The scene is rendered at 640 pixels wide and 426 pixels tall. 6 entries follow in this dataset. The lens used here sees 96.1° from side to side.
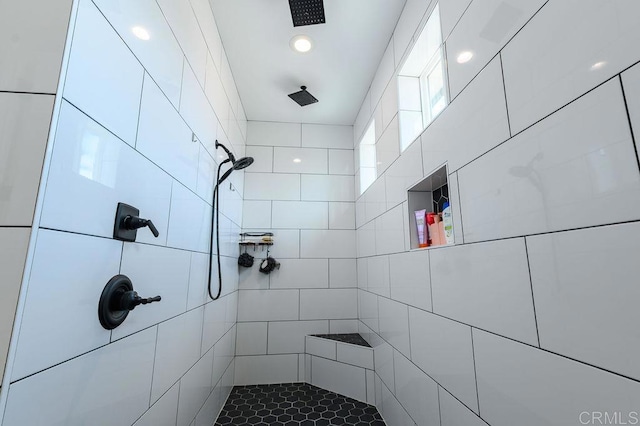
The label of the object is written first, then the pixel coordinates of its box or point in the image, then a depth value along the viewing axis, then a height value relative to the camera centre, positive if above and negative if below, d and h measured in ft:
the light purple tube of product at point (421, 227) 4.50 +0.55
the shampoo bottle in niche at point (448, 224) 3.68 +0.49
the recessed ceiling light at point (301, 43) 5.70 +4.38
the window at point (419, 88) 4.62 +3.08
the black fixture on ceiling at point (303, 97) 7.23 +4.20
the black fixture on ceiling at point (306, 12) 4.77 +4.25
